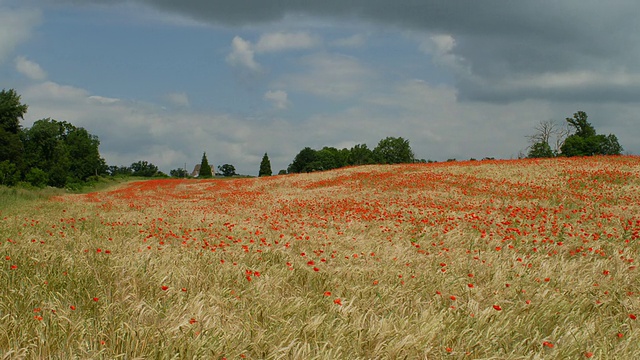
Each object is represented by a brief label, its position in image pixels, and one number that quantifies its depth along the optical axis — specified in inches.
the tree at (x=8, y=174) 1622.8
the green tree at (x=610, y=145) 2554.1
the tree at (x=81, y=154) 2770.7
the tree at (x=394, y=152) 3169.3
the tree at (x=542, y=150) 2327.8
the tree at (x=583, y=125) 2549.2
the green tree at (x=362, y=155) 3361.2
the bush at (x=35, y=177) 1873.8
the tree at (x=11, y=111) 2033.7
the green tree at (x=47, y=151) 2269.1
